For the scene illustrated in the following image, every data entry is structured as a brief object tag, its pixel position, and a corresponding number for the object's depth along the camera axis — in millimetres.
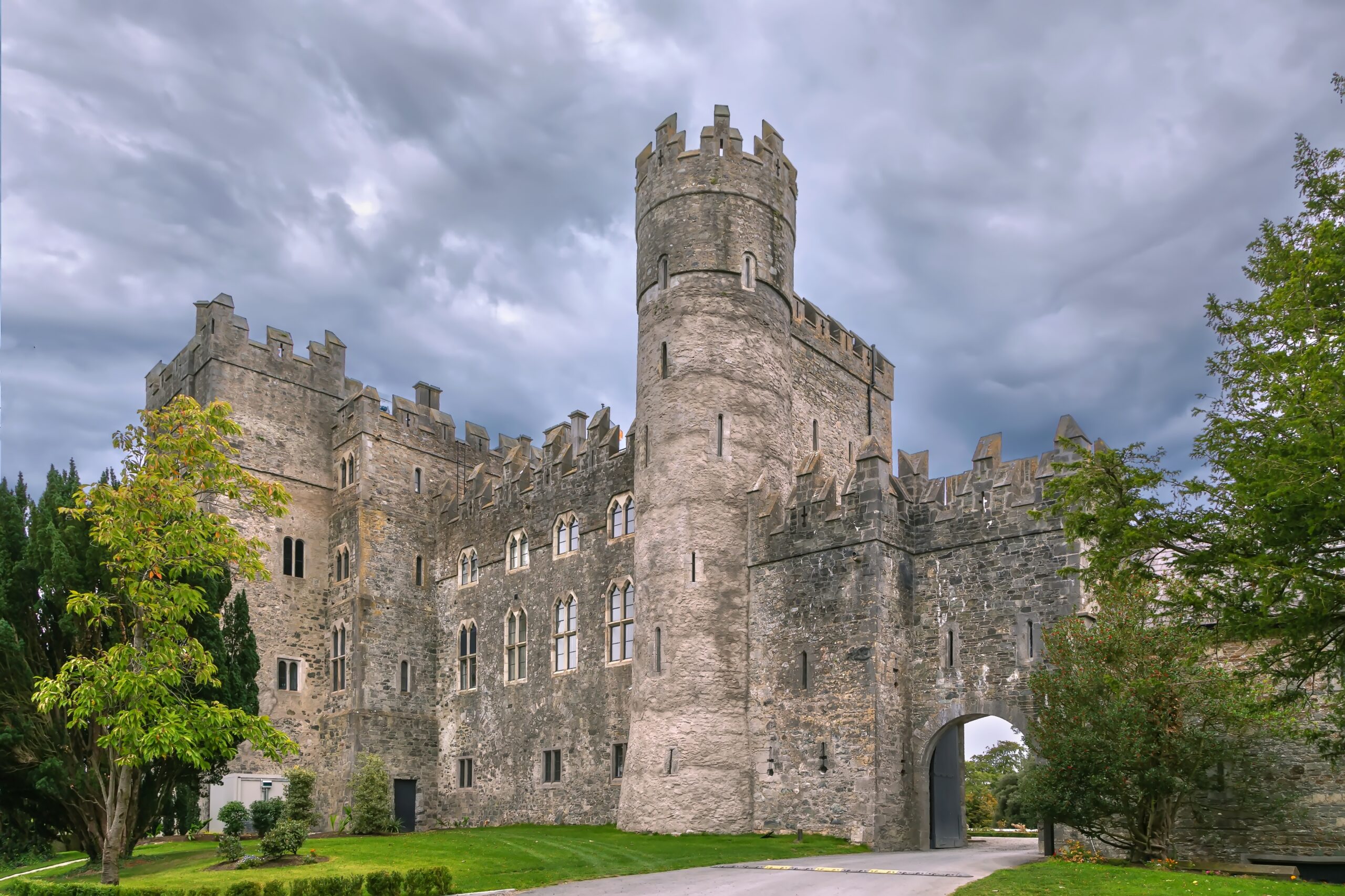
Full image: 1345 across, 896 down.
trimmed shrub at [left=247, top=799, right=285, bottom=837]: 25172
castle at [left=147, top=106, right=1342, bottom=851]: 26391
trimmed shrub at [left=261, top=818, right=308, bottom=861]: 21641
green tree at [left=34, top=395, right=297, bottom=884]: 17500
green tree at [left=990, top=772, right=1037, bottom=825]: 38594
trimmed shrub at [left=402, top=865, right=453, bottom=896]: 17281
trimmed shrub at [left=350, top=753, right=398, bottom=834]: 31594
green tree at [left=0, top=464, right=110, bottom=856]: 22500
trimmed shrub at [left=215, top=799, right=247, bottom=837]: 23422
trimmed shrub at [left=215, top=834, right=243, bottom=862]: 22391
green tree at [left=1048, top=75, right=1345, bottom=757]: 13461
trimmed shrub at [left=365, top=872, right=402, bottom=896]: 16906
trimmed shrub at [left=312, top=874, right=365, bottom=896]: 16344
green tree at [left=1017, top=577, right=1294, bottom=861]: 19891
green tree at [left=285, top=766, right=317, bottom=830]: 27609
